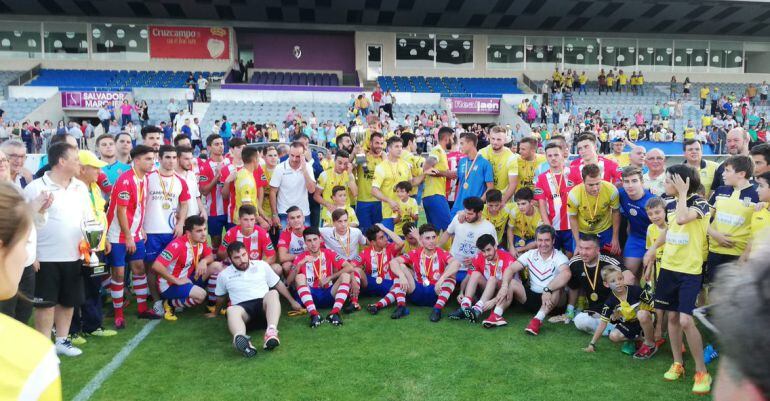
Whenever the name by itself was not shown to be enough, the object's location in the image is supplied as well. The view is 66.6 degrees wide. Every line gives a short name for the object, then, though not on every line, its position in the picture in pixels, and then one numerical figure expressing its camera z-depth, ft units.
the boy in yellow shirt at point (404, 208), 26.68
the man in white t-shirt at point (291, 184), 26.96
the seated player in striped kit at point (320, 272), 22.63
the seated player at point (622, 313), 18.24
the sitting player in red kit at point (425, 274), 22.79
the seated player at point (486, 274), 21.83
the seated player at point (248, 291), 19.45
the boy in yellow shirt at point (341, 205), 25.89
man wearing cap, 19.26
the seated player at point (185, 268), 22.11
